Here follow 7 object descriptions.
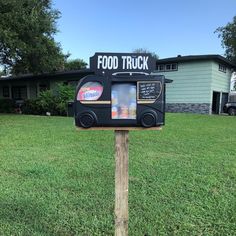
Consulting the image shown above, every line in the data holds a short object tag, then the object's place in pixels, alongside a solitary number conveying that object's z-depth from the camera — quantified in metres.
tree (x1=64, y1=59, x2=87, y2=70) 29.94
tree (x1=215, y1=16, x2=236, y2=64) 21.26
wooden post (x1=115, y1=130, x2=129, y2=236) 1.76
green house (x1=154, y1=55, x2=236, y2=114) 14.55
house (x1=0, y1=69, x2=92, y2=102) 16.94
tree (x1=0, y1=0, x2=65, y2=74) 9.96
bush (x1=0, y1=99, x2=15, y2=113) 15.96
